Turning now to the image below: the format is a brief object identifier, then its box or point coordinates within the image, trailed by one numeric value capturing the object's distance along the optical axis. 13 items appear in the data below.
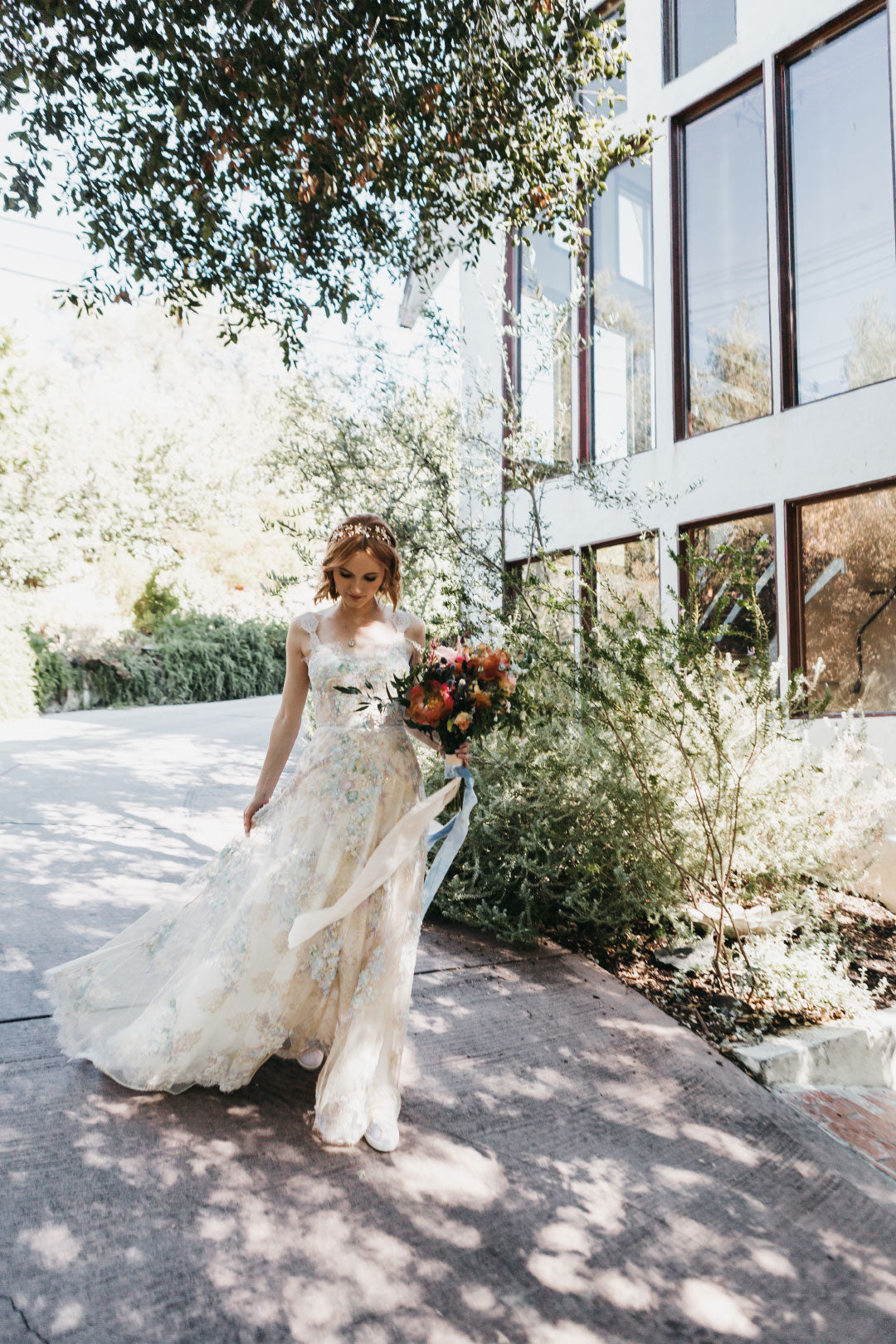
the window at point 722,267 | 7.93
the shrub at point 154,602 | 24.69
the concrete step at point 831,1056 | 3.87
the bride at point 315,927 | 3.11
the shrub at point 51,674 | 18.81
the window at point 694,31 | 8.12
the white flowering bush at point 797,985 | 4.43
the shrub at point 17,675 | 17.22
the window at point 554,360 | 8.31
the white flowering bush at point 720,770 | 4.45
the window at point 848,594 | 6.95
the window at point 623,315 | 8.95
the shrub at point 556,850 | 4.87
